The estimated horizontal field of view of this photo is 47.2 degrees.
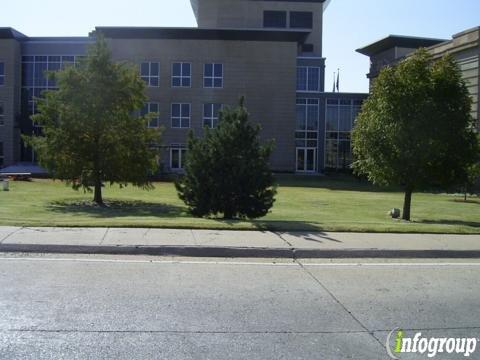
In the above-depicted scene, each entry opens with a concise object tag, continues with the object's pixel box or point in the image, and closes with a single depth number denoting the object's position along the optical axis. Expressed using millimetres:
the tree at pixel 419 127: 18641
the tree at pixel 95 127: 22609
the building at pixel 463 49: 38594
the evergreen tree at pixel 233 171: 16000
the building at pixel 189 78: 54812
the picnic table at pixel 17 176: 39312
